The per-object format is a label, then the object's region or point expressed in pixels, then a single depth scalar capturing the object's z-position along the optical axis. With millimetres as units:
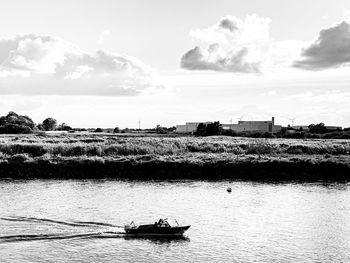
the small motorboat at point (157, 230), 32156
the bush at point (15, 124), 150500
